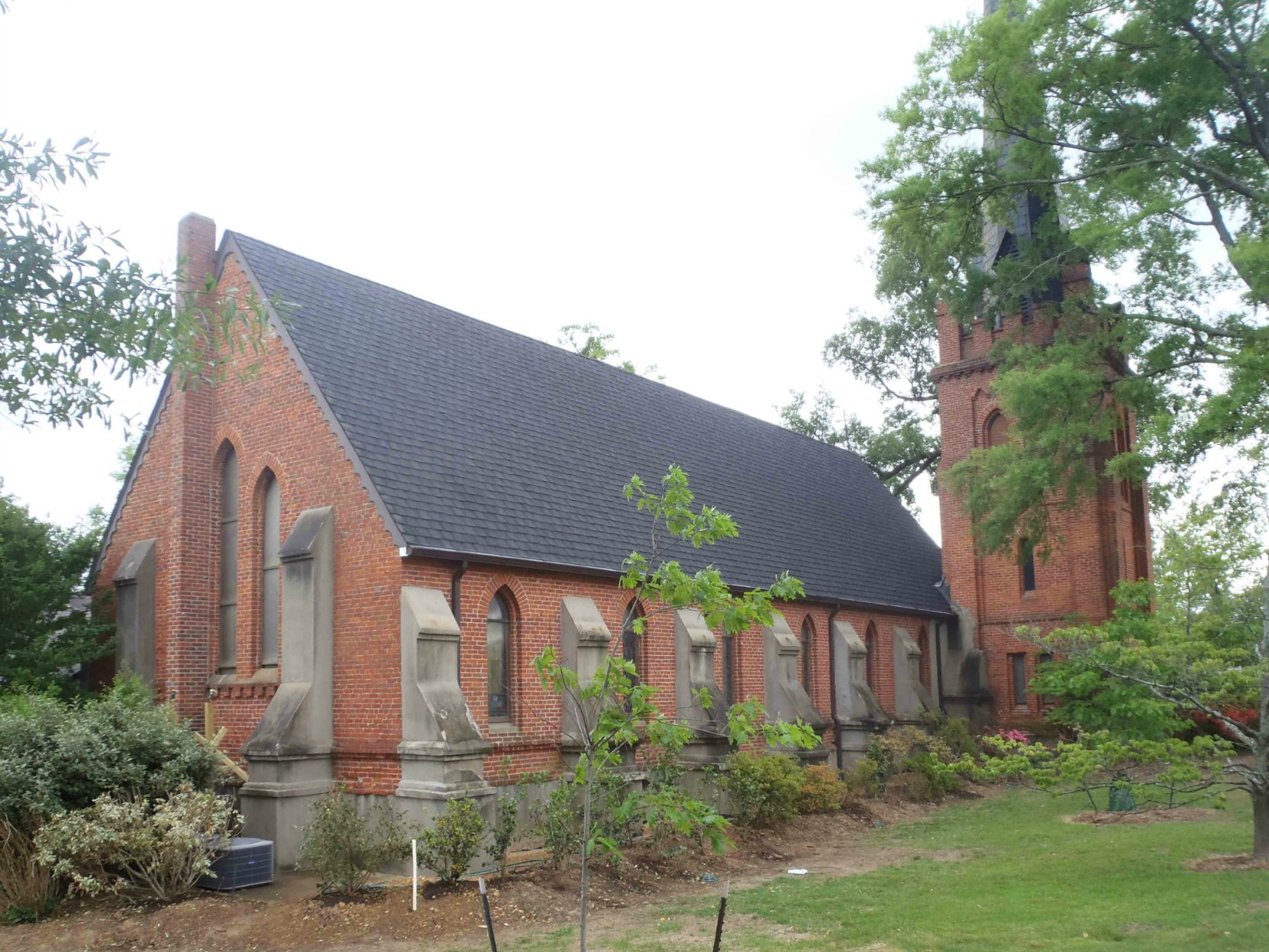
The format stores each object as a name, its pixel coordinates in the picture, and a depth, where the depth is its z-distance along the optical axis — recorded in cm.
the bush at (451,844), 1361
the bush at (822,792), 2012
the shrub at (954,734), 2647
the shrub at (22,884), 1267
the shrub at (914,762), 2380
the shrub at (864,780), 2261
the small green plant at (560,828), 1459
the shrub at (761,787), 1834
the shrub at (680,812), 723
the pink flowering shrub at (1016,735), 2508
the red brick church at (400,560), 1595
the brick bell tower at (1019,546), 2970
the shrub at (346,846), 1321
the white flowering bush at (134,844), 1277
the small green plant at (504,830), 1446
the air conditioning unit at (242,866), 1420
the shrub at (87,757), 1324
